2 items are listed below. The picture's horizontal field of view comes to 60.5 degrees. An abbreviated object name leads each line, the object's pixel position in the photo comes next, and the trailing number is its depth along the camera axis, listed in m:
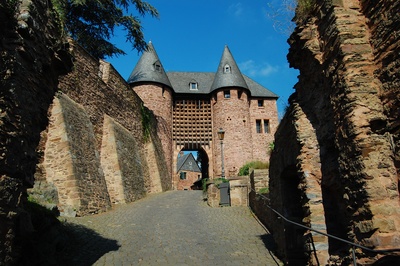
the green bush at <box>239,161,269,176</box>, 14.05
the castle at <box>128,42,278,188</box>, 26.62
